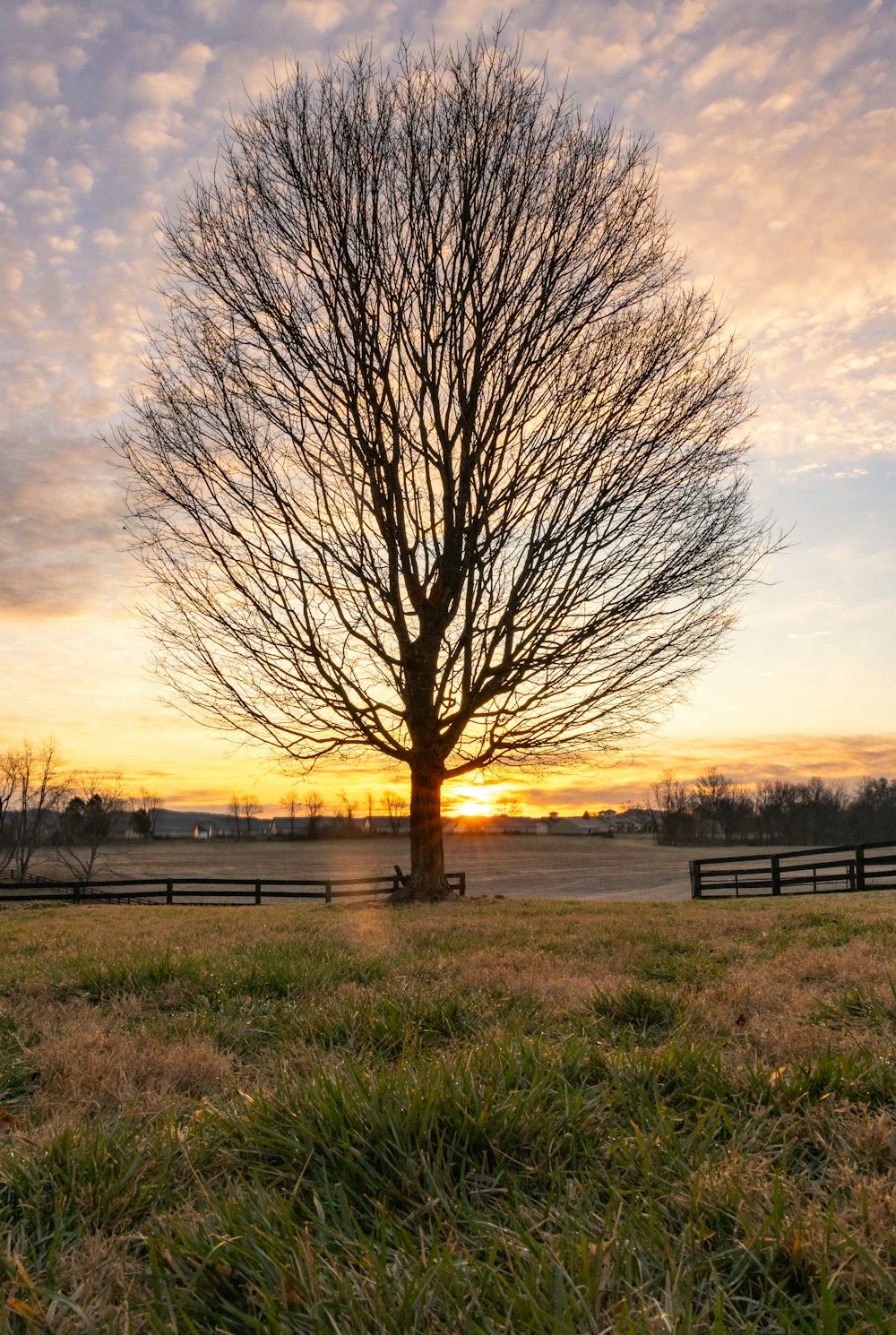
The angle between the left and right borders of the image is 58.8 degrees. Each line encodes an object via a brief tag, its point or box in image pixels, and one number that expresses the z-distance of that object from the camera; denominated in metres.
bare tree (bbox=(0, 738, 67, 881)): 62.93
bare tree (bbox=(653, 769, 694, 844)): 118.75
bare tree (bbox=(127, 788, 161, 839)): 118.56
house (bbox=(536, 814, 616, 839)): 172.76
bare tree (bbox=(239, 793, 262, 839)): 159.62
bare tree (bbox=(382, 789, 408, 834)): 134.38
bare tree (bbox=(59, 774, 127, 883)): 73.81
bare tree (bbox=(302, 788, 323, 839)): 122.94
